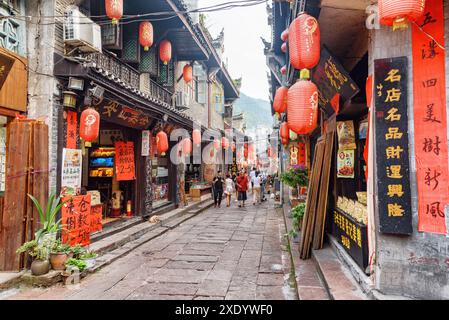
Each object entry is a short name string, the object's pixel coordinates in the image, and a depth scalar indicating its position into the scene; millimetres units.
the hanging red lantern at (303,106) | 5449
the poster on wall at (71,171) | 7340
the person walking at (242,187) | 18219
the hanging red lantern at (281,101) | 9812
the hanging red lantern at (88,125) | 7047
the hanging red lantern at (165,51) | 12133
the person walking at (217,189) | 18381
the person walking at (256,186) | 18881
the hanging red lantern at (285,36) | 9316
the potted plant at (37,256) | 5922
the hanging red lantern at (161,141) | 11102
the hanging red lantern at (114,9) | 7375
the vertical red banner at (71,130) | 7473
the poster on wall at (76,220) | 6984
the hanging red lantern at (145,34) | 9685
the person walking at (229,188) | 18894
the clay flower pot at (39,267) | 5906
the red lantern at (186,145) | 14837
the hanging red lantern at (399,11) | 3369
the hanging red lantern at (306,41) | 5152
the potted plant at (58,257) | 6188
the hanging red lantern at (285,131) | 12748
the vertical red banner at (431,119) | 3963
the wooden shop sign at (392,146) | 4188
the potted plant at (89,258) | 6520
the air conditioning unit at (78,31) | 7312
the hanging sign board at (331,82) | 5895
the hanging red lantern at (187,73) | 14547
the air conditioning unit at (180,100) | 15836
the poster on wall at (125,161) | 10609
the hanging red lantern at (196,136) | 15773
